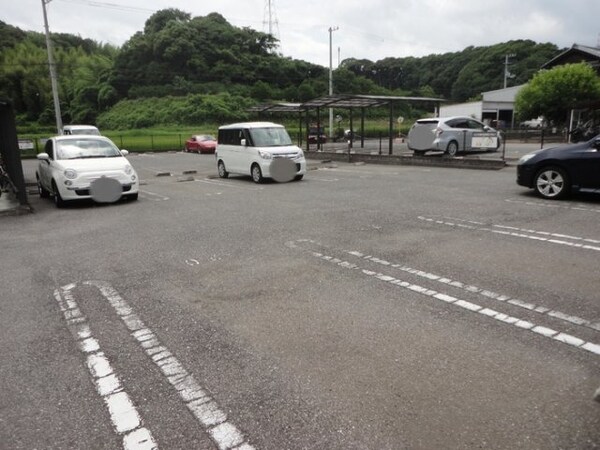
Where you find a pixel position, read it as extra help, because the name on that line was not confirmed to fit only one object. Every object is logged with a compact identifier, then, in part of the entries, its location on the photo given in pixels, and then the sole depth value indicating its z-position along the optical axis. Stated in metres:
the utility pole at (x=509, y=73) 54.66
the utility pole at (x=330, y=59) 37.45
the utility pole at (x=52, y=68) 23.98
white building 44.47
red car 30.52
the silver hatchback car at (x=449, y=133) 17.45
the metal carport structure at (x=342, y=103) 18.49
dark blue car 8.16
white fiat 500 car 9.33
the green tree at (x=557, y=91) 27.83
